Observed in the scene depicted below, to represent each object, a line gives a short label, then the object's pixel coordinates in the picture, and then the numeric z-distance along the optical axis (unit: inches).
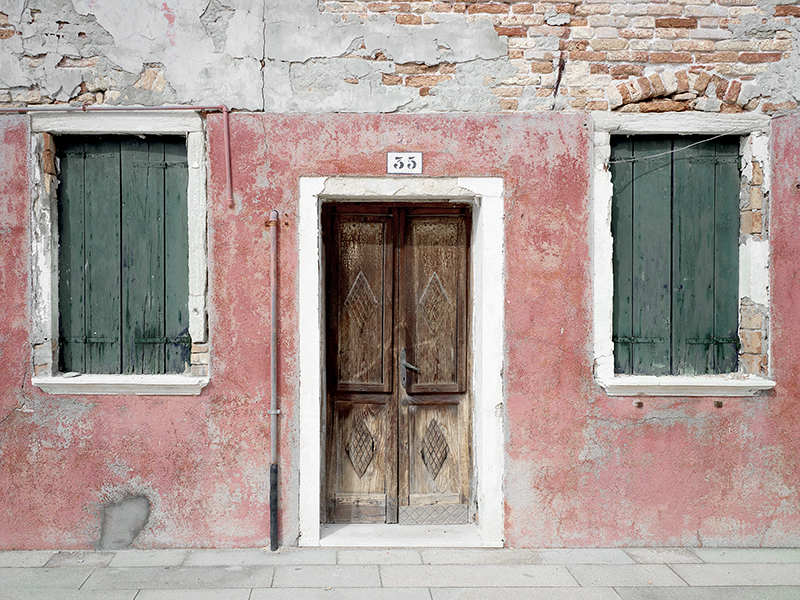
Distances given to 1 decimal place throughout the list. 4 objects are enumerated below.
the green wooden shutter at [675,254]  168.1
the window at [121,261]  165.2
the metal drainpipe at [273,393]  159.2
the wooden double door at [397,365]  176.9
